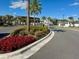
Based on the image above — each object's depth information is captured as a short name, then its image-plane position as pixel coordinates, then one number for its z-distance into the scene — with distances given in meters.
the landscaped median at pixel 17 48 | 3.78
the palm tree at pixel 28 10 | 9.47
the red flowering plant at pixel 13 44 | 4.14
